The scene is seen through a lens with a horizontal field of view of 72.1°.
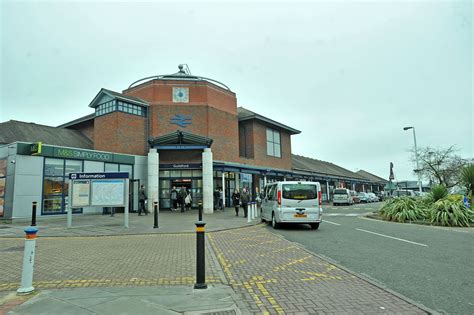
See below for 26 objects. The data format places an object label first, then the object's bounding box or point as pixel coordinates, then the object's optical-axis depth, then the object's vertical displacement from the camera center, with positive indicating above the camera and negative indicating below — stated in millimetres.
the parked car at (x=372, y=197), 46875 -674
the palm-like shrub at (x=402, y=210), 16688 -941
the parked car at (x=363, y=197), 44356 -530
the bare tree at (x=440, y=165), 37719 +3126
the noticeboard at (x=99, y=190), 14289 +398
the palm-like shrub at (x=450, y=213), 14758 -1030
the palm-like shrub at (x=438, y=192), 17688 -52
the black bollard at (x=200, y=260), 5090 -1015
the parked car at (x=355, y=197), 41156 -479
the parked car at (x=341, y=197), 35406 -358
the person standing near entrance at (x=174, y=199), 23906 -142
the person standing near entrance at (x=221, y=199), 24419 -219
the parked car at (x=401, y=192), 37828 +41
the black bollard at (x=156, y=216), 13752 -787
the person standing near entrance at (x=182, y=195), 22439 +132
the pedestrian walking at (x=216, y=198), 24797 -140
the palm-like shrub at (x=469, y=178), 16594 +660
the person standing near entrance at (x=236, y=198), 19242 -135
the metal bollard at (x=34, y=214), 14102 -604
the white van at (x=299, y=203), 12898 -327
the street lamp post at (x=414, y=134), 27216 +5076
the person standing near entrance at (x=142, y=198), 20266 -19
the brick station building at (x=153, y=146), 17688 +4027
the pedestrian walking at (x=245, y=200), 18828 -253
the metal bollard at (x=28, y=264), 4977 -1000
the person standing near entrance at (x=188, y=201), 23603 -302
